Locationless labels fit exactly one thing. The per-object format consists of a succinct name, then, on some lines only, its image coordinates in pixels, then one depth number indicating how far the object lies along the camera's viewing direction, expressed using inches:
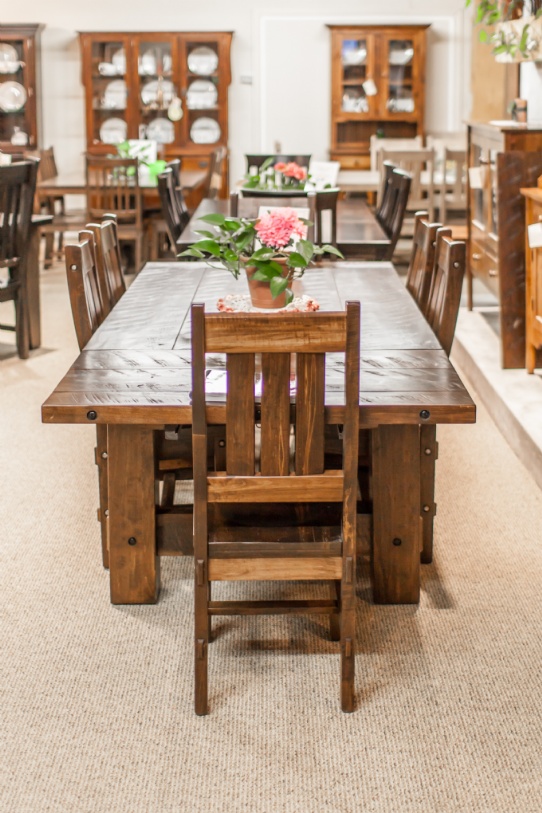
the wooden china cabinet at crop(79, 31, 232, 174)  369.1
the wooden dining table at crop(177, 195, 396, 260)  193.5
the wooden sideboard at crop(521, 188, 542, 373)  162.7
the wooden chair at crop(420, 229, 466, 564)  107.3
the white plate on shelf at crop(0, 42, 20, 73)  367.6
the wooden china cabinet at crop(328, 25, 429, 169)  368.8
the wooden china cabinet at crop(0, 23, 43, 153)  365.1
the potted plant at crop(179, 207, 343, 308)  104.8
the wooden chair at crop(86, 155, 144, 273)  275.7
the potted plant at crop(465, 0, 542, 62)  189.8
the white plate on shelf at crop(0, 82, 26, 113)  370.6
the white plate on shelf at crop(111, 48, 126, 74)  370.9
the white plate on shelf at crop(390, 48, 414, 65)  370.6
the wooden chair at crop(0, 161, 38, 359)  194.4
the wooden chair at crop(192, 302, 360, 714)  76.9
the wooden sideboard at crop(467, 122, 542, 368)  175.6
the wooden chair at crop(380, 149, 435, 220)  295.1
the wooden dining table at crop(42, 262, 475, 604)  88.3
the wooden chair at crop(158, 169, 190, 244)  209.2
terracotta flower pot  108.0
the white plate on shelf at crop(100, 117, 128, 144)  375.6
